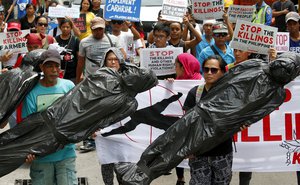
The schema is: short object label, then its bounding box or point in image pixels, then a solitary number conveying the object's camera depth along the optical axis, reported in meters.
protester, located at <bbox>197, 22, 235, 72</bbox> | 9.62
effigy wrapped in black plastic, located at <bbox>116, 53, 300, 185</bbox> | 6.75
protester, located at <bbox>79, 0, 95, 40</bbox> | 12.81
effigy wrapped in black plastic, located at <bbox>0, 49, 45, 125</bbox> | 6.77
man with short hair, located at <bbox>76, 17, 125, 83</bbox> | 10.42
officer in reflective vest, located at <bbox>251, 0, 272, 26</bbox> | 12.61
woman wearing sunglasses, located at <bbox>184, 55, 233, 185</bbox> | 6.94
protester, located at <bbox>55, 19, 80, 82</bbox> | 11.10
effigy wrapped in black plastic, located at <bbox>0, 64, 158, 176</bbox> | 6.70
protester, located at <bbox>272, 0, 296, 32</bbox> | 14.14
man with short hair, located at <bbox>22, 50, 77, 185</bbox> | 6.80
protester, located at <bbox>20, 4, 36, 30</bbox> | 14.48
